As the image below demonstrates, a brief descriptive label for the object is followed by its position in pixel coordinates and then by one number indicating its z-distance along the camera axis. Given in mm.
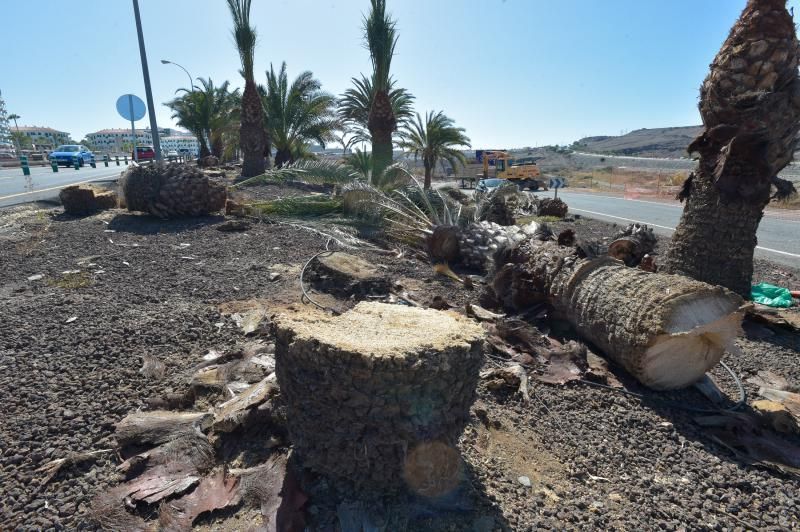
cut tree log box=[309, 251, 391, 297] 5348
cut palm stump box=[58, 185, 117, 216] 9672
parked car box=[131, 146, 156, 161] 36156
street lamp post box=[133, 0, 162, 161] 13930
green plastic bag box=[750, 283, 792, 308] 5758
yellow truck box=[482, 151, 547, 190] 32875
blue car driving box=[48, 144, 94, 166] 30695
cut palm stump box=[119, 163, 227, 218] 9305
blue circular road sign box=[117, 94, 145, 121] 14455
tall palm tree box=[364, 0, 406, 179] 16594
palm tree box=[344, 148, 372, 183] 13258
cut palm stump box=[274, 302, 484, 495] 1895
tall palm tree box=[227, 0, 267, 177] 18578
